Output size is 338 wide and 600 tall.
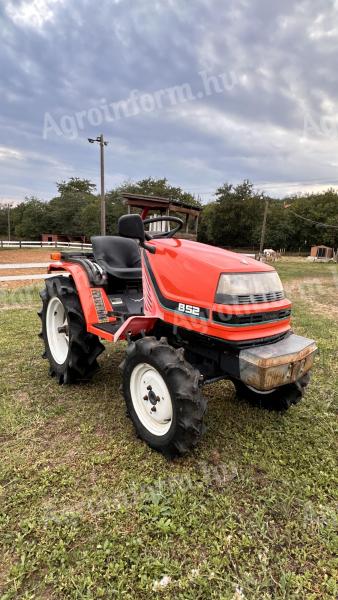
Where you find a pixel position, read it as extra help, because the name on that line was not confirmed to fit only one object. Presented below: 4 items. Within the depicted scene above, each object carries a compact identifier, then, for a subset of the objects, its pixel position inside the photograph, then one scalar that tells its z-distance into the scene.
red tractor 2.09
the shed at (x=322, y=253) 29.42
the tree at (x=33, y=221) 49.69
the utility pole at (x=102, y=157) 15.41
